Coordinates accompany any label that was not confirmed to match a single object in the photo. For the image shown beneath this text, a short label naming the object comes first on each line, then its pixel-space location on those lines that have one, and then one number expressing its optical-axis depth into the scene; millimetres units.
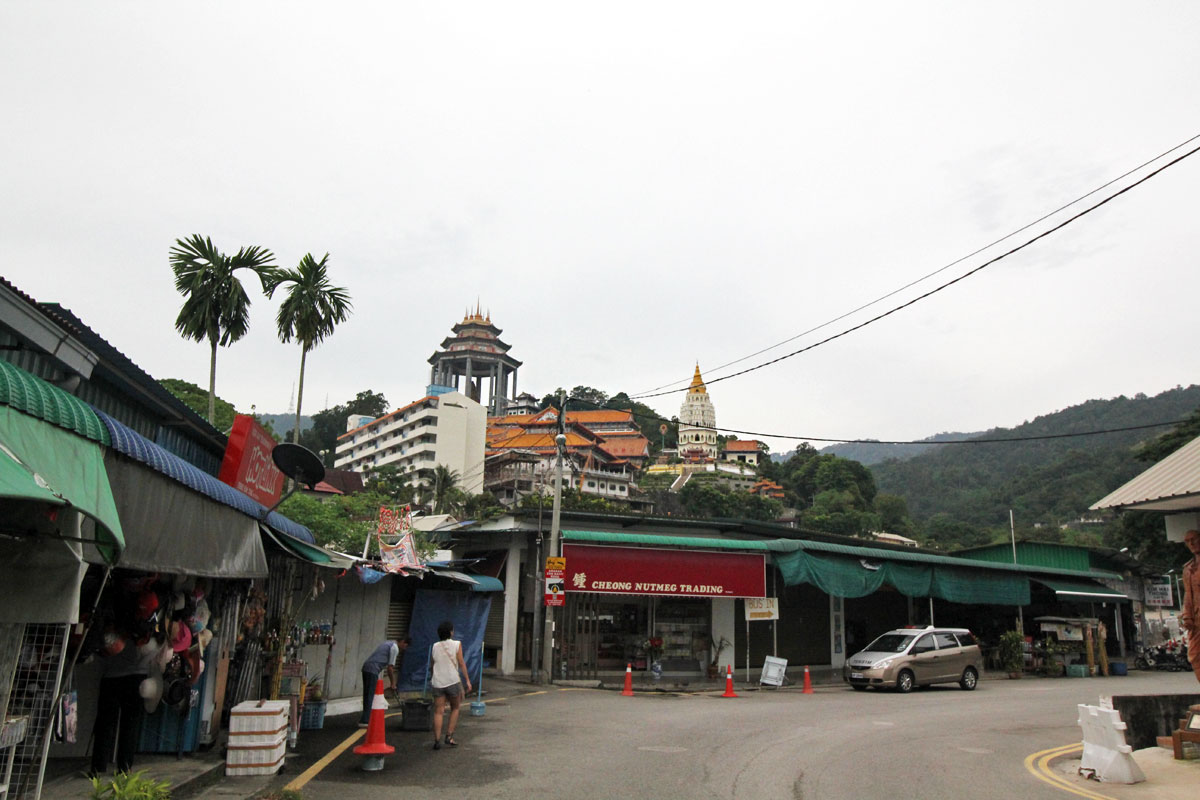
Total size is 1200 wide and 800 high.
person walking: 11070
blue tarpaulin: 17297
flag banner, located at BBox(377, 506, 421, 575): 13734
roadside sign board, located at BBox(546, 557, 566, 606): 21562
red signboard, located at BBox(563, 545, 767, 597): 22797
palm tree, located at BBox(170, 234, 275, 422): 20234
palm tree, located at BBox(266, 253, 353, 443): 25719
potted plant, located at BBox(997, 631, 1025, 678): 28156
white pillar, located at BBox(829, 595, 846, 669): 28312
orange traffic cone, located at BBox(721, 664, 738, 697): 19859
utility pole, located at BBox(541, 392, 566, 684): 21844
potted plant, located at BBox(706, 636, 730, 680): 24266
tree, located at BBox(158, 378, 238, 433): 38906
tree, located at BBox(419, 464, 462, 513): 79625
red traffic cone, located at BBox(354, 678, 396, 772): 9500
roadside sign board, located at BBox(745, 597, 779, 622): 24203
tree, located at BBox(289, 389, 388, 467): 131625
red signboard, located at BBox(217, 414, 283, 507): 10531
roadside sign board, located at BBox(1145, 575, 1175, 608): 42594
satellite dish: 9180
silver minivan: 21266
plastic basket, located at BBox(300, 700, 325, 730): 12406
